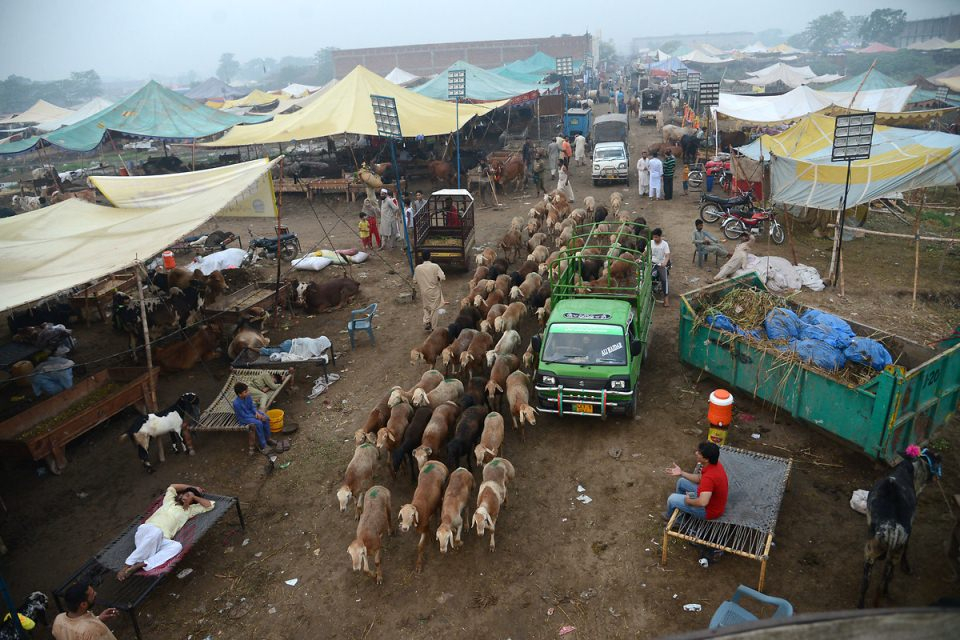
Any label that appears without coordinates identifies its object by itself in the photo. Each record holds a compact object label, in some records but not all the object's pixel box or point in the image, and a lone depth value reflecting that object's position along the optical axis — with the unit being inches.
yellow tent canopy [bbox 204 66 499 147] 858.8
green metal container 279.3
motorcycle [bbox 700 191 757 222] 713.0
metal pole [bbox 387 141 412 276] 615.3
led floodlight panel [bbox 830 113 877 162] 487.2
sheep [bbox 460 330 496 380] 408.5
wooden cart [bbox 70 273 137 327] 578.6
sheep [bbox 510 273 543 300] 507.5
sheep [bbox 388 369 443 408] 357.7
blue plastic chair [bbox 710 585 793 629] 188.1
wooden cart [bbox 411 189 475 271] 632.4
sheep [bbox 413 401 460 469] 313.6
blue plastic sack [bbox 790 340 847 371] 315.6
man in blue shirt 350.6
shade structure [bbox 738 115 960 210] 507.5
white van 951.6
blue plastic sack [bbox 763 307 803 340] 349.1
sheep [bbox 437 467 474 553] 266.5
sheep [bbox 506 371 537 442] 346.9
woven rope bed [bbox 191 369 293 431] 371.2
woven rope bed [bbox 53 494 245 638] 246.2
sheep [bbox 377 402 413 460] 331.3
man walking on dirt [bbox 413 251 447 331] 495.2
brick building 3508.9
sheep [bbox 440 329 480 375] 419.5
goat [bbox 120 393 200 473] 345.4
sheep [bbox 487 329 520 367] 420.5
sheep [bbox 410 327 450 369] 429.4
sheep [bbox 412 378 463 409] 358.6
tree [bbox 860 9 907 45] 3663.9
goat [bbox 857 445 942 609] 218.8
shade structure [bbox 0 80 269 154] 1011.9
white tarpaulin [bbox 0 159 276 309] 349.1
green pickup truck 346.9
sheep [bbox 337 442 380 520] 300.2
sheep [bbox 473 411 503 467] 318.0
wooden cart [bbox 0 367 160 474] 345.7
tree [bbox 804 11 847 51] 5211.6
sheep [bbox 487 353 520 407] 375.9
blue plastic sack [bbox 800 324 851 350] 327.3
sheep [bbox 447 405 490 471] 322.7
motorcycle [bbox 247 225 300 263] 725.9
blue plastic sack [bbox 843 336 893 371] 309.7
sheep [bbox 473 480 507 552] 269.6
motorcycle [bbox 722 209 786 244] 670.5
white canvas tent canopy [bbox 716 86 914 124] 1025.0
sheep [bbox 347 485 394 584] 255.9
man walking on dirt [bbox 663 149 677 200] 850.3
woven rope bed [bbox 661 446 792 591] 243.0
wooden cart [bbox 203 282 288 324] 509.0
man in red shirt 236.8
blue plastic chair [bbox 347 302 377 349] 484.4
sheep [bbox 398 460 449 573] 269.4
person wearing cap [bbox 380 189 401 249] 725.9
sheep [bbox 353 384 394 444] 334.6
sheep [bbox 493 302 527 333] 448.9
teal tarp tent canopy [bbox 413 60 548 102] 1234.9
